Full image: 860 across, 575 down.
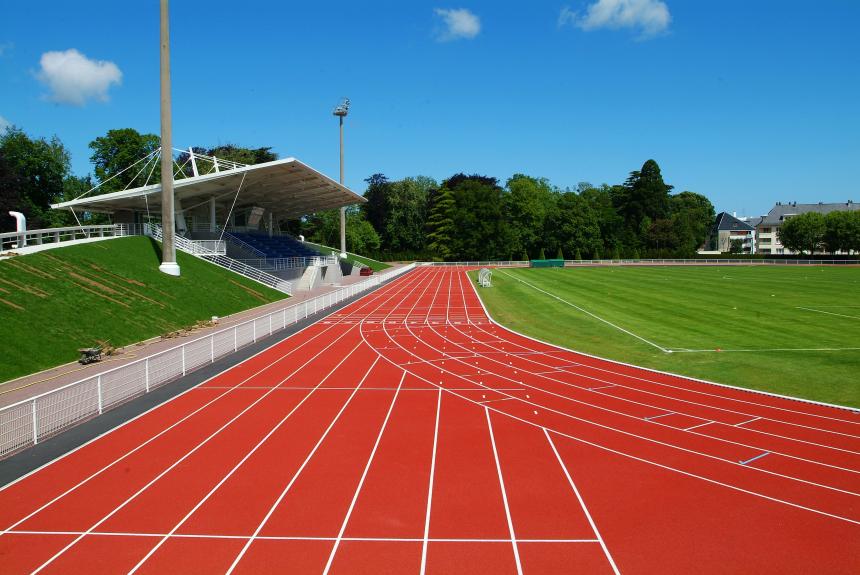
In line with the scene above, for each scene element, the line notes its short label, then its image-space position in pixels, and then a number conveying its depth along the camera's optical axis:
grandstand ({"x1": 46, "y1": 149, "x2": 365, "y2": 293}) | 40.53
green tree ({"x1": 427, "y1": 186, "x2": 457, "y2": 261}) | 99.81
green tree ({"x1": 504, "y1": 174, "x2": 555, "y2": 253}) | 102.25
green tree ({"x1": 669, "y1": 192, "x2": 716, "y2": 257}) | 103.81
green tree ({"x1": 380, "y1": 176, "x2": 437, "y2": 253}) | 107.19
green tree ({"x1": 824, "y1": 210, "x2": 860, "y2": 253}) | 90.38
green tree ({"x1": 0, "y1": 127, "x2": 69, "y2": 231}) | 62.91
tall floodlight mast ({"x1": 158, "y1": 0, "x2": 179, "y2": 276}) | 31.62
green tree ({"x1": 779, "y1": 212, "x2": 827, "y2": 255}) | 95.89
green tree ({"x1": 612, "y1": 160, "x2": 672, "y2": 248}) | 108.56
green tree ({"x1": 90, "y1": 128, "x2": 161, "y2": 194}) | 71.19
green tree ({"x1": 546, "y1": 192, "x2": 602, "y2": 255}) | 98.21
